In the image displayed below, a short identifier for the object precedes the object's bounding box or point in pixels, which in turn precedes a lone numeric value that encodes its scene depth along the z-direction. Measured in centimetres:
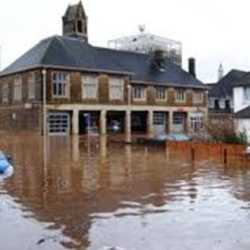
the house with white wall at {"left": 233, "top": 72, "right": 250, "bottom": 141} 2955
